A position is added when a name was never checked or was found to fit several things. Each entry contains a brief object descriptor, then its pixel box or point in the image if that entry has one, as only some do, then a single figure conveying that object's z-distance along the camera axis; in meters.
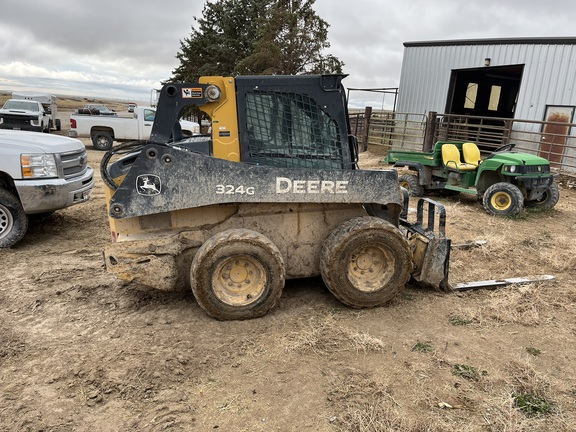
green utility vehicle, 8.56
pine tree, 25.38
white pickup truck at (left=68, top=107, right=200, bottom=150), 18.34
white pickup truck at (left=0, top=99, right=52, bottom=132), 19.22
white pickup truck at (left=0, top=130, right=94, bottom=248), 5.81
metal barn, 13.99
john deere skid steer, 3.94
